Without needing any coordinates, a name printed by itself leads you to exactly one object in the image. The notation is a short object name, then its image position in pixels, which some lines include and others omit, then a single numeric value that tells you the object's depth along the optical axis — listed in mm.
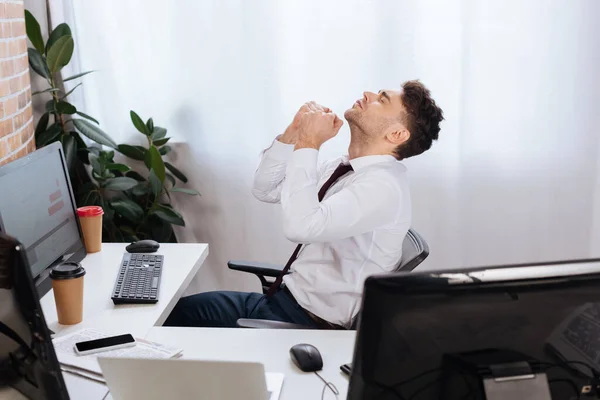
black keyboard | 1931
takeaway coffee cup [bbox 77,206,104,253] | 2262
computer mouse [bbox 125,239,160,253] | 2363
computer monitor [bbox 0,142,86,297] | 1799
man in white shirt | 2000
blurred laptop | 1277
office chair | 1879
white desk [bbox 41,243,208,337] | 1812
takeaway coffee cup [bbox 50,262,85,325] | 1742
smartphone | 1647
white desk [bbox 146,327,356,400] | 1535
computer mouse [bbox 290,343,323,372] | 1570
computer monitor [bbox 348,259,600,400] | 988
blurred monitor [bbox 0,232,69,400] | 1045
